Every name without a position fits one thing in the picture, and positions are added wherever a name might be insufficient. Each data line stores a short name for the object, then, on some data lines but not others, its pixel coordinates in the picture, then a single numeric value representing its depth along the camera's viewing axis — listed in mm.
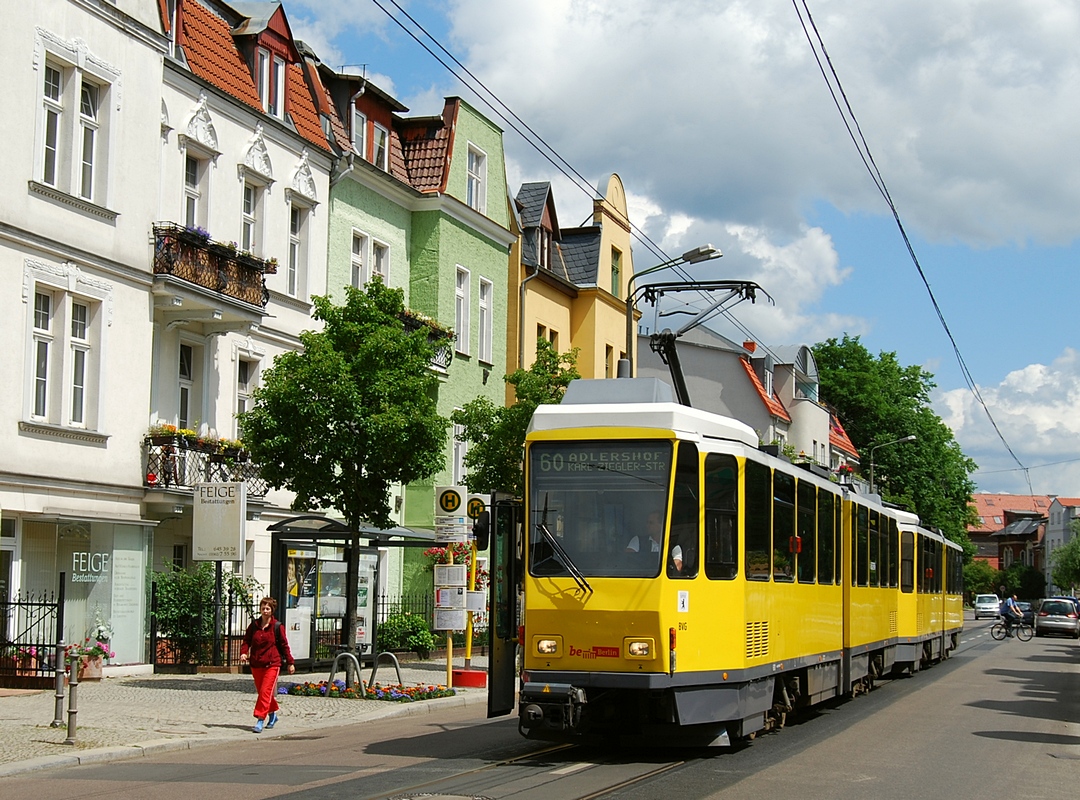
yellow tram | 12766
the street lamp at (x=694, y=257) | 26141
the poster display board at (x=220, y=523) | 22062
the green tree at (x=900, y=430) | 79312
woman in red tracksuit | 16219
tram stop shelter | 22797
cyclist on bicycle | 58625
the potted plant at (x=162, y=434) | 24281
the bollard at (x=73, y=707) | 14281
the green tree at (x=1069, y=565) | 117250
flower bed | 20297
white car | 93100
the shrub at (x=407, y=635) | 28828
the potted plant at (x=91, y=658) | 21438
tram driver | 12906
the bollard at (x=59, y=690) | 14961
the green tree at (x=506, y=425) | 28891
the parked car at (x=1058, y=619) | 65750
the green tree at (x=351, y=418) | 20562
